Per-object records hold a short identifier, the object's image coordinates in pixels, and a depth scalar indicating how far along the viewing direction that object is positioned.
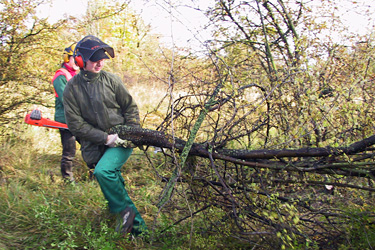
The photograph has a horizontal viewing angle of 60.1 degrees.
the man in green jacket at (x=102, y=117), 3.24
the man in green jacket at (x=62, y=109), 4.66
